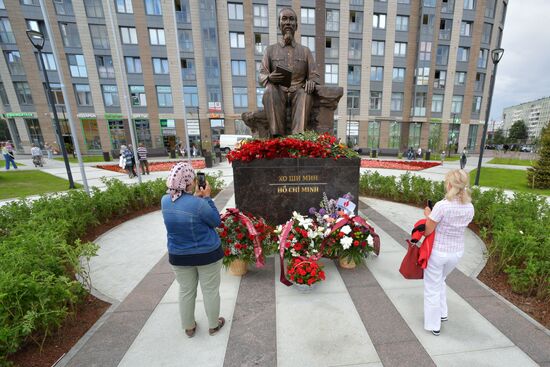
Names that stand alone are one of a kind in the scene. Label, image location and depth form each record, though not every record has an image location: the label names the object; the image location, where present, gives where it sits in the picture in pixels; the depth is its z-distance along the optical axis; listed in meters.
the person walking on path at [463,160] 18.06
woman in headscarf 2.30
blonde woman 2.36
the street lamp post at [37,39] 7.98
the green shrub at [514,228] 3.26
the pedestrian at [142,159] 14.64
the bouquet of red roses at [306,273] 3.39
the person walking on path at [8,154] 16.80
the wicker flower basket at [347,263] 4.11
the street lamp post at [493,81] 10.61
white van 31.03
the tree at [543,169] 11.29
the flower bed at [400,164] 18.36
